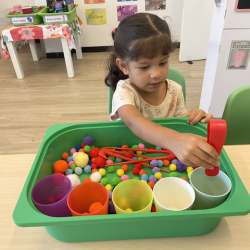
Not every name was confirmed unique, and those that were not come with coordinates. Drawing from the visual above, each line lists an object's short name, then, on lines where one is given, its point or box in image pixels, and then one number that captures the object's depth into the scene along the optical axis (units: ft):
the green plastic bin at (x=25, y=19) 7.43
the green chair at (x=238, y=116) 2.90
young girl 2.07
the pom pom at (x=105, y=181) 2.31
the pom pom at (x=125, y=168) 2.43
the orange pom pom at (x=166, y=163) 2.47
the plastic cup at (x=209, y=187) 1.72
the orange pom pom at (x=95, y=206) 1.85
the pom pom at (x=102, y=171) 2.42
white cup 1.88
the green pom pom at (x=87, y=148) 2.56
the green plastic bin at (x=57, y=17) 7.45
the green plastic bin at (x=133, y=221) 1.49
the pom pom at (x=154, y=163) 2.44
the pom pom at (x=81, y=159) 2.44
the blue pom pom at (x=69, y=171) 2.42
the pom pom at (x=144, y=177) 2.30
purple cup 1.72
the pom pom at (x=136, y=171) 2.40
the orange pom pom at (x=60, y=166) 2.35
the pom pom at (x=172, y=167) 2.40
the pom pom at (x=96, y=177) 2.33
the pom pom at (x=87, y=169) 2.46
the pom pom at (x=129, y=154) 2.55
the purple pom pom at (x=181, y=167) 2.38
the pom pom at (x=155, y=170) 2.39
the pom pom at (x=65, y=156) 2.54
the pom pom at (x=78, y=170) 2.42
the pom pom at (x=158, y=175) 2.33
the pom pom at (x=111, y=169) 2.45
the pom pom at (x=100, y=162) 2.48
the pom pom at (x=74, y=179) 2.20
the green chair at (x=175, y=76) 3.44
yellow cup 1.82
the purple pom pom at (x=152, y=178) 2.30
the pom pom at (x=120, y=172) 2.39
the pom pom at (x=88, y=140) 2.57
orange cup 1.77
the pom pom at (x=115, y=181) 2.29
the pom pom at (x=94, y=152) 2.59
